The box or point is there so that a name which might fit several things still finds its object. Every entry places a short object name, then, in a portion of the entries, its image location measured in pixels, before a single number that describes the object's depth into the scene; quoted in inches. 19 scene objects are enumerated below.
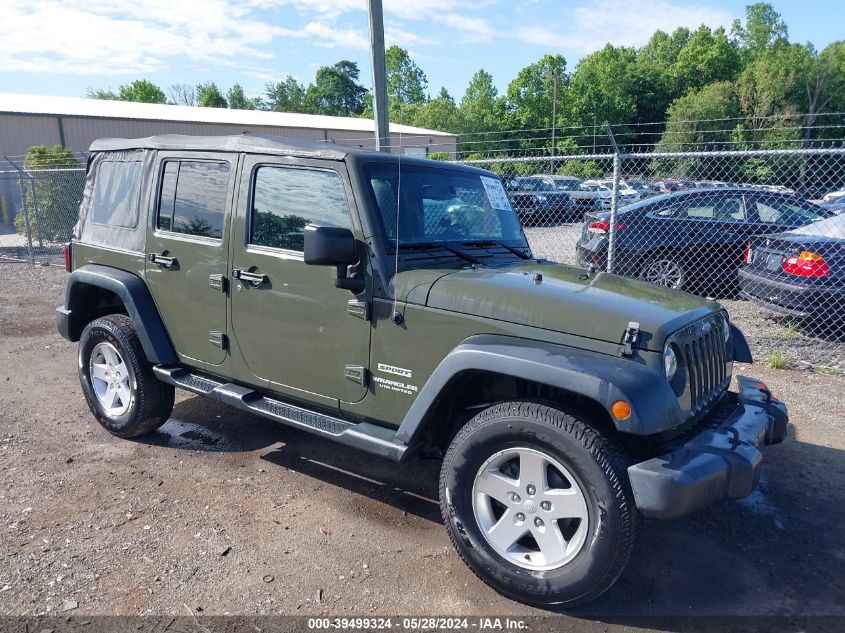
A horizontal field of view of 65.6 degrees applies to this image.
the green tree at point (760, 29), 3531.0
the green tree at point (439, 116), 1844.2
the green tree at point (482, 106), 2076.8
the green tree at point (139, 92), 2876.5
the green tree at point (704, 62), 2913.4
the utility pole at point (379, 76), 276.1
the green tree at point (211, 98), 3230.8
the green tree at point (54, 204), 629.9
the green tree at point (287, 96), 3503.9
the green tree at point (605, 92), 2412.6
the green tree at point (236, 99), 3463.6
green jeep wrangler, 108.7
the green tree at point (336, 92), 3572.8
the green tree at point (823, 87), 2241.6
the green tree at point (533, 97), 2294.5
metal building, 1008.2
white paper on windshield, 167.2
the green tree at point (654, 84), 2677.2
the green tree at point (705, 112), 1561.3
